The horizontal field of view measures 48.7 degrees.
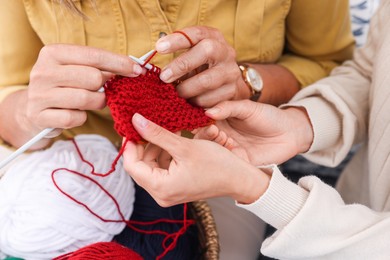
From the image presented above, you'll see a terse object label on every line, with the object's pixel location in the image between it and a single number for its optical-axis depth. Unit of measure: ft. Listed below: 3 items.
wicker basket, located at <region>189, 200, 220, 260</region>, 2.71
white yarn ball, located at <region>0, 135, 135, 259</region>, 2.50
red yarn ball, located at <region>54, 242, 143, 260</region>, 2.29
